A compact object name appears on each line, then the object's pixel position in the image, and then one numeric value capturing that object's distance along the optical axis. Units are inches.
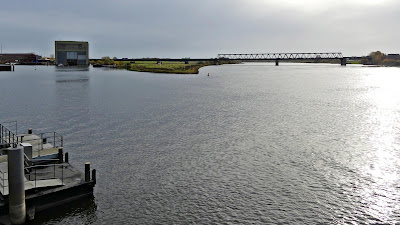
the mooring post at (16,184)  818.8
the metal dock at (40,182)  834.8
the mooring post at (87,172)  1010.1
